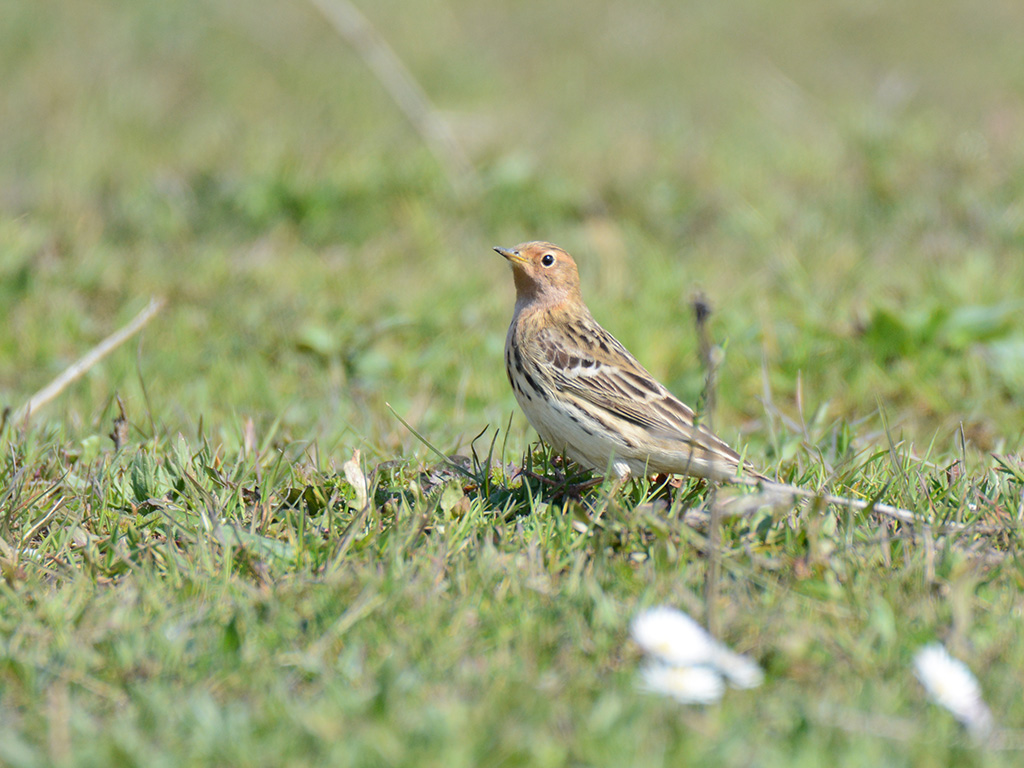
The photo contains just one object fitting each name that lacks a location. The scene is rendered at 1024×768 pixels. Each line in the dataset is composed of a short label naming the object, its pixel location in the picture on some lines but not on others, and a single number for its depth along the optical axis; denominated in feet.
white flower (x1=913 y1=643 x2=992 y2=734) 18.02
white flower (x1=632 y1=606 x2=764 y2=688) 18.80
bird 28.73
